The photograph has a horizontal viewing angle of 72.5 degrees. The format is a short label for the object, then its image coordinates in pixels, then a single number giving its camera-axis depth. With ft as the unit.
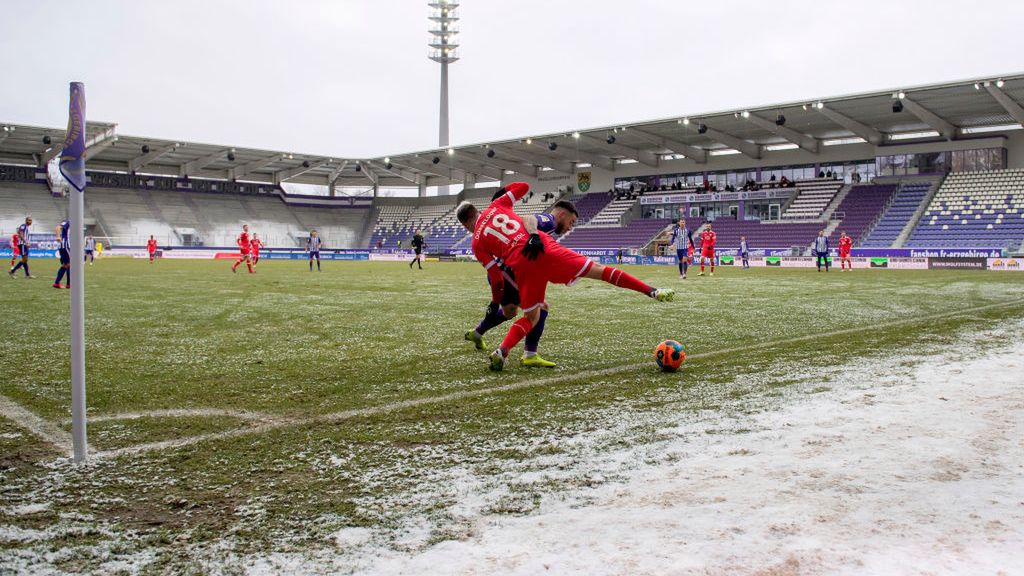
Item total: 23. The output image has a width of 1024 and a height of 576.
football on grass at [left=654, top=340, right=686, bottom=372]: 18.74
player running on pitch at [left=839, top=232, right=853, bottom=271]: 102.32
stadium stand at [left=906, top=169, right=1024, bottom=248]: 119.44
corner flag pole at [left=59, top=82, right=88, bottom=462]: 10.72
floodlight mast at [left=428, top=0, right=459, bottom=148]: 252.21
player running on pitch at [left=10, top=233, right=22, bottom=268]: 72.27
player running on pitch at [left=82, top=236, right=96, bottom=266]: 110.47
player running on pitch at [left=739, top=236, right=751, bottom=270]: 114.23
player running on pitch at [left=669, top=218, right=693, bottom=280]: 79.51
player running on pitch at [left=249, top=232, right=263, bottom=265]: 96.40
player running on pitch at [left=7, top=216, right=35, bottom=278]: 69.30
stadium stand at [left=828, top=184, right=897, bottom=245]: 138.92
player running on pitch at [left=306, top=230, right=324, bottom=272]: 100.94
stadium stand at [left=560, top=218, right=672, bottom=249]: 168.86
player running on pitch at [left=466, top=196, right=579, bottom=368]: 20.35
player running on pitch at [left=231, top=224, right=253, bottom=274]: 91.30
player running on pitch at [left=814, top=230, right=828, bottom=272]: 98.68
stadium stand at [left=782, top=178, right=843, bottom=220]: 151.84
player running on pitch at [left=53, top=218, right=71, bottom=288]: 55.10
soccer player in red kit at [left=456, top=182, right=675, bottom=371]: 19.30
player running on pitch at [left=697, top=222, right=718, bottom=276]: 88.83
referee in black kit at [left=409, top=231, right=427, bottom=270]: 116.26
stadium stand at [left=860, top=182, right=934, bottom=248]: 132.26
